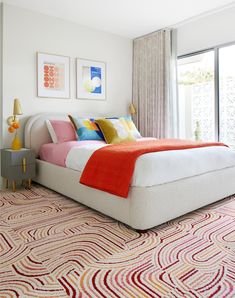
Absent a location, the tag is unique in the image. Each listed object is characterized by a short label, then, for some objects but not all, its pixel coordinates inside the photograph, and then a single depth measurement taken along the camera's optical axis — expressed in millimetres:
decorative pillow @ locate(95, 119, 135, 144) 3250
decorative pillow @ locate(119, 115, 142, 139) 3620
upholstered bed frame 1958
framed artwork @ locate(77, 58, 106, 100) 4070
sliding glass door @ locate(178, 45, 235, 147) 3742
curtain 4164
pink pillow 3408
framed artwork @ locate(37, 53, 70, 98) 3672
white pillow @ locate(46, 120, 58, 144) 3438
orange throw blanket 1995
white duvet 1962
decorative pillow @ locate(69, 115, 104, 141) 3361
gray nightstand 3127
